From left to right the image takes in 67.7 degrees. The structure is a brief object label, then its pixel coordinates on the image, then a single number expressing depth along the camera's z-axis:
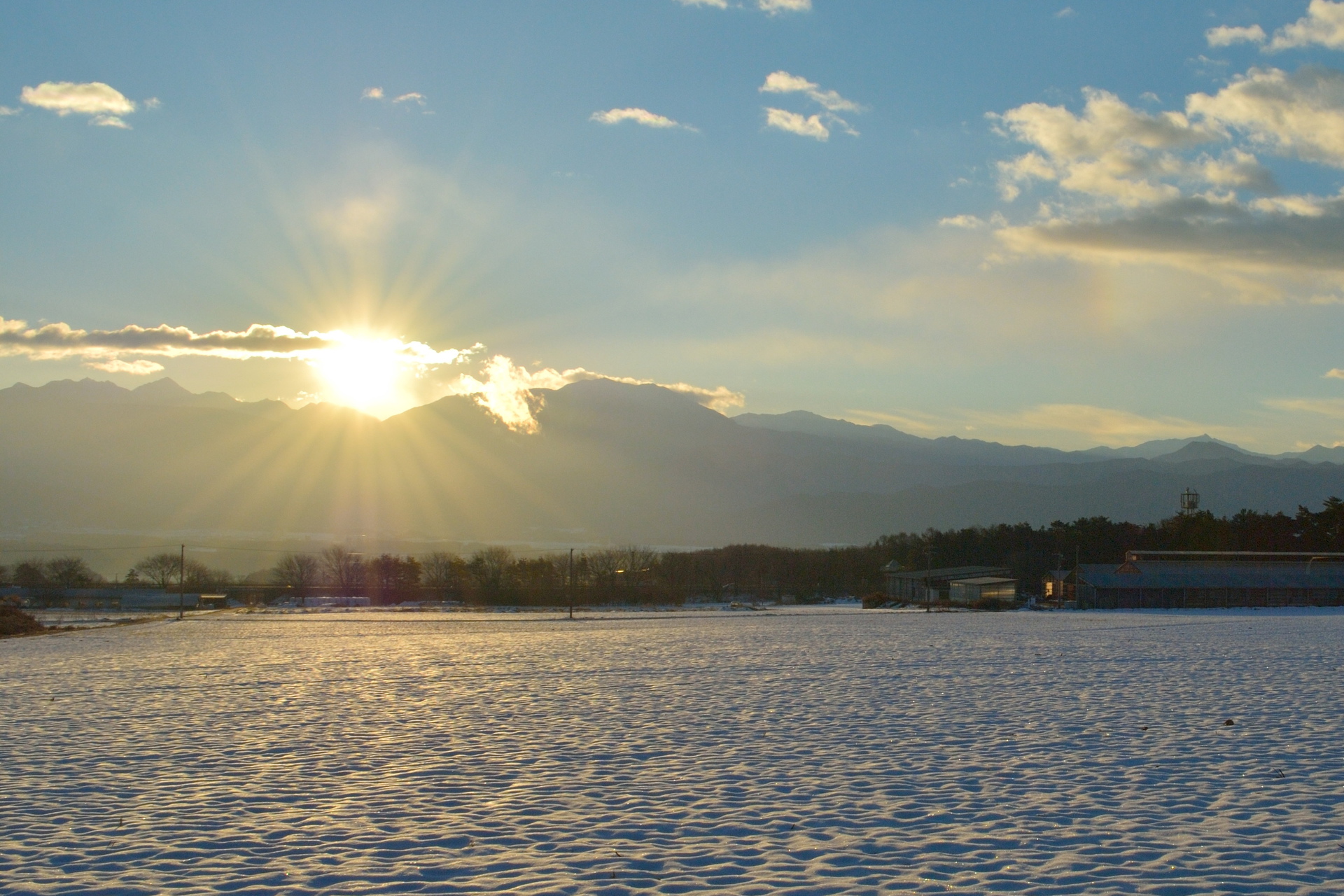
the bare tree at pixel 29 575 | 146.00
